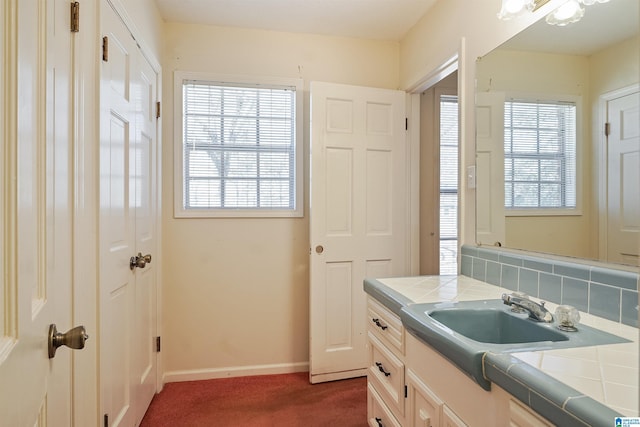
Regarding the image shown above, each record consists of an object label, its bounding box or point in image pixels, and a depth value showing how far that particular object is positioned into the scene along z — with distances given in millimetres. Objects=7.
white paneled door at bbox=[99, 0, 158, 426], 1405
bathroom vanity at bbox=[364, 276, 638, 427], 639
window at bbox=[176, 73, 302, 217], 2387
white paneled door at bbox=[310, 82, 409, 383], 2350
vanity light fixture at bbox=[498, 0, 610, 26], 1253
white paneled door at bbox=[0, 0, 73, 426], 502
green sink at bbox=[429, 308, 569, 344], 1181
